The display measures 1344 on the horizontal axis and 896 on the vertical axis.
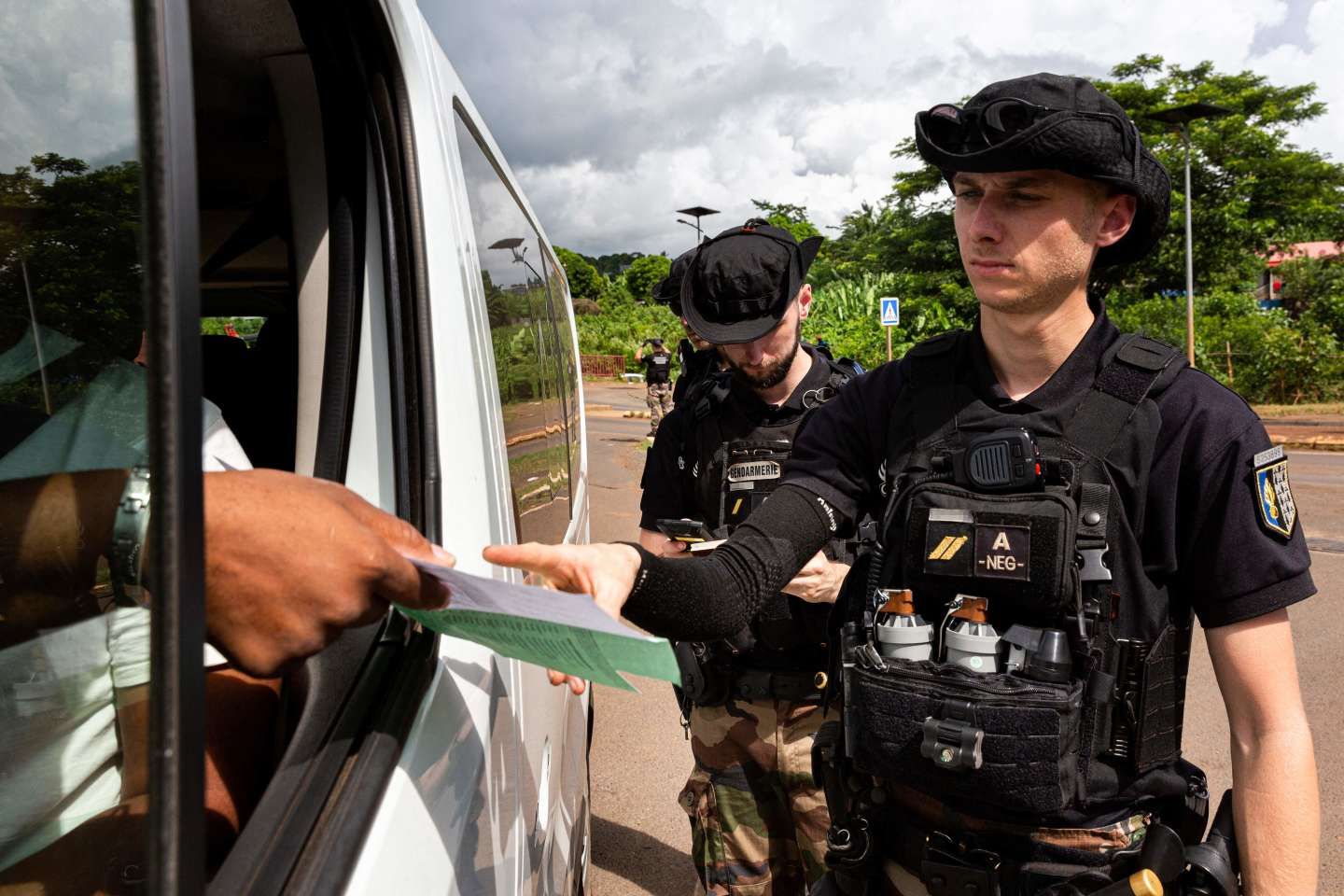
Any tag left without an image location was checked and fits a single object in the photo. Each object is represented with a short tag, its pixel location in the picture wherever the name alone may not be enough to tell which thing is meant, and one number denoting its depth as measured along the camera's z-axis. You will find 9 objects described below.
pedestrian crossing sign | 18.55
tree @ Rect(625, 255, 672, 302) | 74.31
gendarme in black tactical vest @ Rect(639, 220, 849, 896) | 2.68
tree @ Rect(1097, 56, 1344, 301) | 32.28
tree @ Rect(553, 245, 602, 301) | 78.19
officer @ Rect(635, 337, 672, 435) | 17.55
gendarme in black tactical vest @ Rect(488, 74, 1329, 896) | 1.56
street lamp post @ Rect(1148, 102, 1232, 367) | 19.80
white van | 0.65
